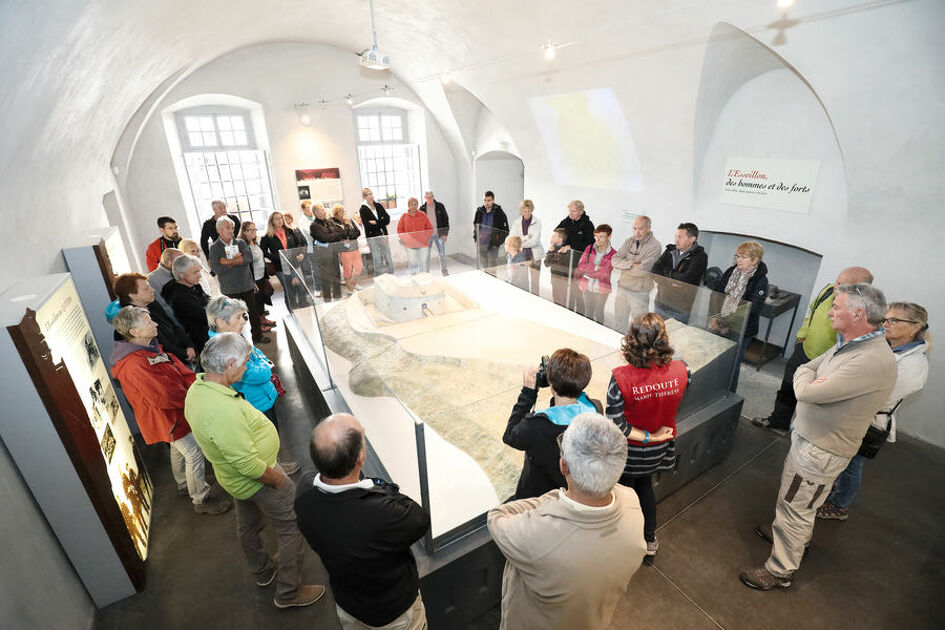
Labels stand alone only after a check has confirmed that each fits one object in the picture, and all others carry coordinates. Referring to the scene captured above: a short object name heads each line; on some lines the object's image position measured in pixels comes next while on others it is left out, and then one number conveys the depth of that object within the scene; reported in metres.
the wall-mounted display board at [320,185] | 9.86
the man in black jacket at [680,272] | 3.88
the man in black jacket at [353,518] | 1.48
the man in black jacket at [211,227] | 6.46
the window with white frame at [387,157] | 11.02
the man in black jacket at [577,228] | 5.60
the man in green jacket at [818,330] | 3.02
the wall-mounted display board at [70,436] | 2.07
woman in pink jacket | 4.84
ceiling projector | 4.91
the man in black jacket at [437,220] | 7.48
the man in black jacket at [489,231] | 6.49
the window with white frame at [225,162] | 9.31
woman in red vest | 2.14
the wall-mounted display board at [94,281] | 3.60
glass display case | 2.45
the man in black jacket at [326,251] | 5.62
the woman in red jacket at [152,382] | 2.62
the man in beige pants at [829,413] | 2.15
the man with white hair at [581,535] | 1.29
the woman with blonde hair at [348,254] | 5.84
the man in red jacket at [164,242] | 5.12
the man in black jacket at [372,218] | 7.82
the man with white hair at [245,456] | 2.08
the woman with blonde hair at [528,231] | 6.11
